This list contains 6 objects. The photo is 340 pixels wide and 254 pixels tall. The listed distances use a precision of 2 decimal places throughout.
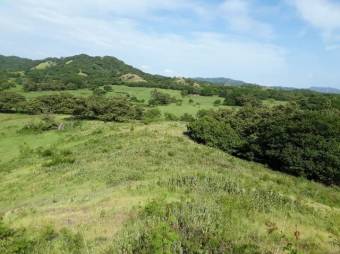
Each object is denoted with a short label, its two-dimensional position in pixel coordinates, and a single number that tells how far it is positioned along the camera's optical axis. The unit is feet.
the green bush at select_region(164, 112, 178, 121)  309.67
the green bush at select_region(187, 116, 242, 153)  176.86
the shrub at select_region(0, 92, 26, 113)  323.98
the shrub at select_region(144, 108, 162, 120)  300.03
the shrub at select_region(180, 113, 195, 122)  306.41
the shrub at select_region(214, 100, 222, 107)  401.25
